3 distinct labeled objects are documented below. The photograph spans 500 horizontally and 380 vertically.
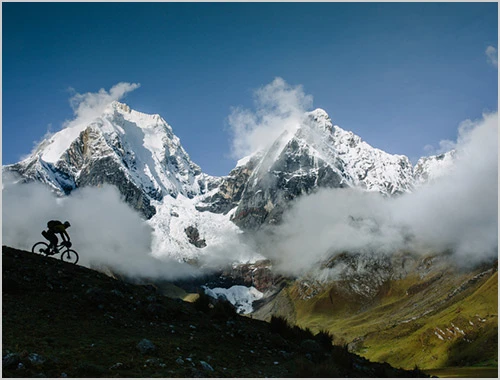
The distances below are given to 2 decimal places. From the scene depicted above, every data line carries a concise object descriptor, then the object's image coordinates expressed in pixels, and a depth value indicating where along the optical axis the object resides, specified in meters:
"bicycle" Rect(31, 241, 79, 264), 28.06
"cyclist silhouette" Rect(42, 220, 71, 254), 28.27
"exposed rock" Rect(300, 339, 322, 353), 22.02
